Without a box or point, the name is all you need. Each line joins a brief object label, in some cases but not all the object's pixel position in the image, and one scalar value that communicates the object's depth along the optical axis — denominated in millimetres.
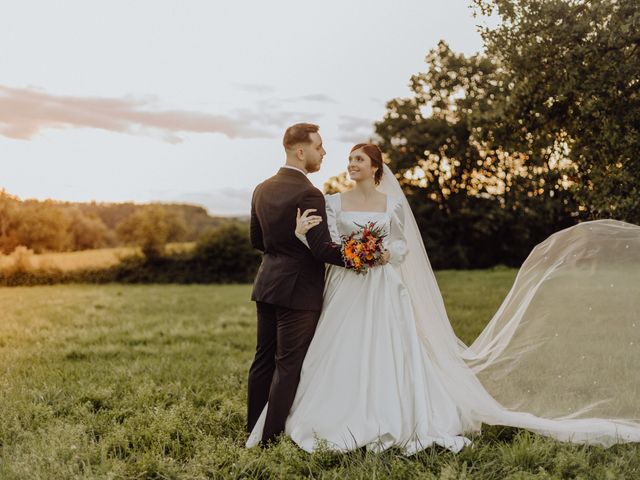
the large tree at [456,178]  35688
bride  5723
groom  5684
